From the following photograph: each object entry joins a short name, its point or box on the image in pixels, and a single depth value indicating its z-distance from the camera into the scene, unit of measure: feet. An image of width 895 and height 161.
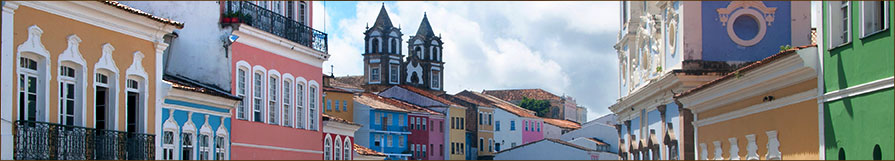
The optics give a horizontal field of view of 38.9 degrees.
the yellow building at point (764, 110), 62.13
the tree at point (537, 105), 411.75
